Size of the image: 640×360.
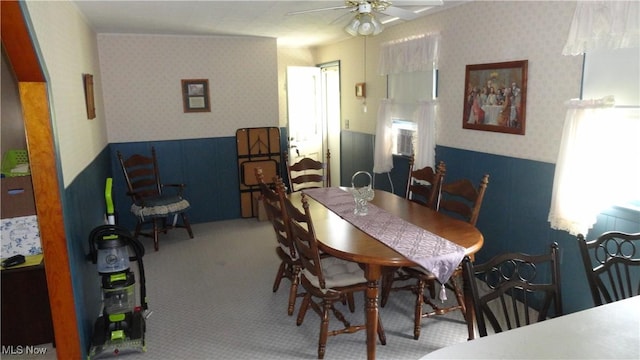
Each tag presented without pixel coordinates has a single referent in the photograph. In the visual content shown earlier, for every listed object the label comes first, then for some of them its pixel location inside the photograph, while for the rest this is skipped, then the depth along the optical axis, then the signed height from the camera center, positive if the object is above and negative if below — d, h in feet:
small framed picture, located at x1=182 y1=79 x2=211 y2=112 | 16.97 +0.82
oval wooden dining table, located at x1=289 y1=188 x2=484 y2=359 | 7.27 -2.35
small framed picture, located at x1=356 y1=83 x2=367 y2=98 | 17.19 +0.90
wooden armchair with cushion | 14.52 -2.85
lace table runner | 7.16 -2.34
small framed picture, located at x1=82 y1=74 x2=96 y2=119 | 11.20 +0.59
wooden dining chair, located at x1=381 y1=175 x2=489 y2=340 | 8.82 -3.67
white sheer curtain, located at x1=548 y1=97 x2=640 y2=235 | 7.97 -1.00
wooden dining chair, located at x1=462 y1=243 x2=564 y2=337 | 5.05 -2.11
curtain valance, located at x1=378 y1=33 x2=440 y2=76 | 12.70 +1.82
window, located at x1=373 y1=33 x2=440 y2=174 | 12.93 +0.35
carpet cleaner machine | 8.54 -3.63
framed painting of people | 10.04 +0.32
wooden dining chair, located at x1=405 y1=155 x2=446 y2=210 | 10.22 -1.80
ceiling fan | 8.11 +1.91
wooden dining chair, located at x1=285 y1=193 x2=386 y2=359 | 7.72 -3.20
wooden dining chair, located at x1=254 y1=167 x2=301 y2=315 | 9.22 -2.49
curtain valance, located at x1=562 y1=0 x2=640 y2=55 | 7.42 +1.48
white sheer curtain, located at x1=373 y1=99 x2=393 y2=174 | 15.17 -0.98
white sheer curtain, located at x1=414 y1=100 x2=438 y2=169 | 12.91 -0.66
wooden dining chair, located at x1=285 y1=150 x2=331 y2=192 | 12.65 -1.63
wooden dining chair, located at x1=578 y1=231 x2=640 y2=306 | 5.73 -2.06
